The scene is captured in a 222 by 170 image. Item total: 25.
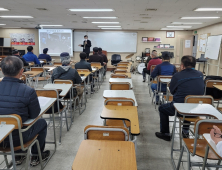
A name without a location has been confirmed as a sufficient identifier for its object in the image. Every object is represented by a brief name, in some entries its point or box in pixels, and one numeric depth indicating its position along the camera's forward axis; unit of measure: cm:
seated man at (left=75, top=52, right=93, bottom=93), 543
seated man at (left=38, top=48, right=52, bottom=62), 878
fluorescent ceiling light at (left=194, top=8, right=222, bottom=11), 563
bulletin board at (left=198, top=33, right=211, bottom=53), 1020
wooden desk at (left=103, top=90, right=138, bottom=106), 288
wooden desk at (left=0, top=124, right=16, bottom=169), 146
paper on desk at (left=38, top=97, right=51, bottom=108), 226
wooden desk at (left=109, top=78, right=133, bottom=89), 415
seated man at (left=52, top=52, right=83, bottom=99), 389
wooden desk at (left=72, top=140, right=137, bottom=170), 124
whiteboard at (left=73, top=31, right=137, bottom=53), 1270
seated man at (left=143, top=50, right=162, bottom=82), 604
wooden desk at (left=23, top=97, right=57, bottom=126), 192
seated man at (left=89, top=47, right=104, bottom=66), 751
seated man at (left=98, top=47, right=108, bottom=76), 830
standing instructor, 972
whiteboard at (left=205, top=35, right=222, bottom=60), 843
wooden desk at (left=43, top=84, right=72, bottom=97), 290
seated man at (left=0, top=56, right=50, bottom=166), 191
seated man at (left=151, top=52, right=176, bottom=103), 460
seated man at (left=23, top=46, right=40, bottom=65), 730
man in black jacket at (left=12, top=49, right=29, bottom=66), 620
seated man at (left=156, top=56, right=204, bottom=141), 287
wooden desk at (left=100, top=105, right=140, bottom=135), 191
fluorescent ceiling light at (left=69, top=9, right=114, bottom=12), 613
